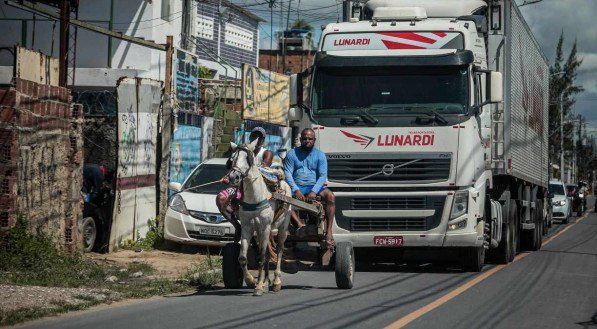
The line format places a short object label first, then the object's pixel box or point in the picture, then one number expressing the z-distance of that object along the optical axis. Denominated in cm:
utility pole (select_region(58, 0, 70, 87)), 2080
